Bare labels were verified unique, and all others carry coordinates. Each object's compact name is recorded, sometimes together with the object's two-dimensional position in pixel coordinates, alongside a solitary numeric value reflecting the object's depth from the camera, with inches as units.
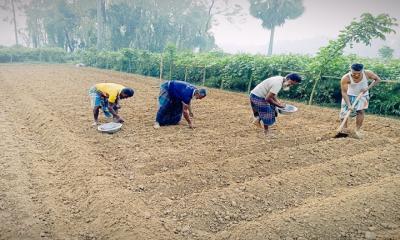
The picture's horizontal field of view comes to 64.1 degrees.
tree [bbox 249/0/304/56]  1518.2
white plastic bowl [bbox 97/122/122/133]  237.6
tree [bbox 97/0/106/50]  1274.6
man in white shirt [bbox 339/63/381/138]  220.5
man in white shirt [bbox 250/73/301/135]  211.4
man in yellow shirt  233.3
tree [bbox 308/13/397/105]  371.9
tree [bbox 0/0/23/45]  1756.5
